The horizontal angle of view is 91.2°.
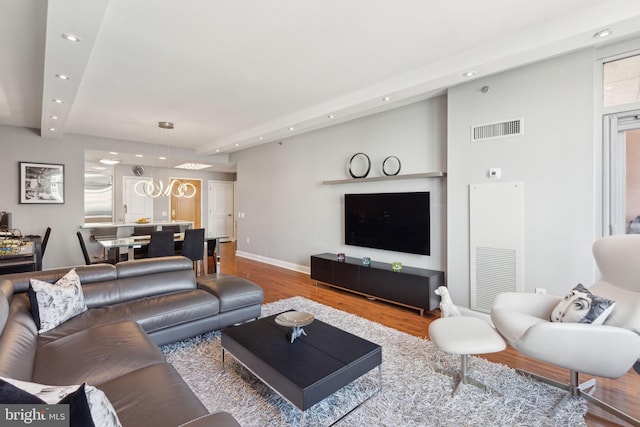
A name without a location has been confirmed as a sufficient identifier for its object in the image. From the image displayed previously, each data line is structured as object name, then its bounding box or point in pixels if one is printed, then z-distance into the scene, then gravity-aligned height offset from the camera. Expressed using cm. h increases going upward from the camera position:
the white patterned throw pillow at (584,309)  204 -65
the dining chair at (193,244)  501 -52
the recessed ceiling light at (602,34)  237 +137
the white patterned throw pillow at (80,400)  83 -52
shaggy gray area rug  194 -127
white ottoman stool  205 -86
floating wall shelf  387 +49
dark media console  375 -91
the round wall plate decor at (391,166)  445 +67
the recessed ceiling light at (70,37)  238 +135
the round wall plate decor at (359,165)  487 +75
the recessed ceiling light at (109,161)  757 +127
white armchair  181 -75
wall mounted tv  415 -13
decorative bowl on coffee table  228 -80
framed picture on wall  562 +55
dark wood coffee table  178 -95
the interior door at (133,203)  857 +27
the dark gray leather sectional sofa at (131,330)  145 -83
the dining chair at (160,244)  457 -47
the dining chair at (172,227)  638 -30
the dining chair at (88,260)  481 -76
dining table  458 -47
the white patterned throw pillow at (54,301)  219 -65
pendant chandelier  548 +74
